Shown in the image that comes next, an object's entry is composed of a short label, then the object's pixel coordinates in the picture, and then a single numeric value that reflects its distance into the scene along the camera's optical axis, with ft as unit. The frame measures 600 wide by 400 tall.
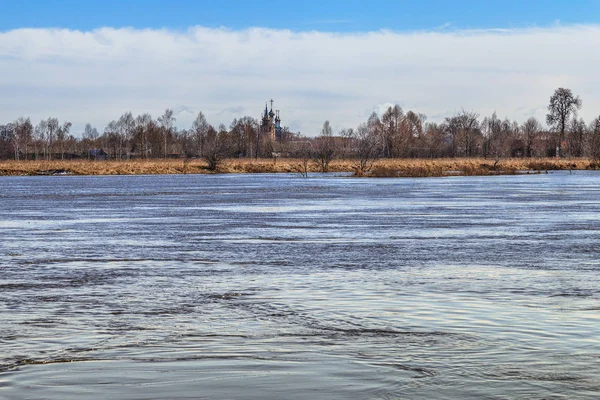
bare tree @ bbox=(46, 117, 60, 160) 642.31
